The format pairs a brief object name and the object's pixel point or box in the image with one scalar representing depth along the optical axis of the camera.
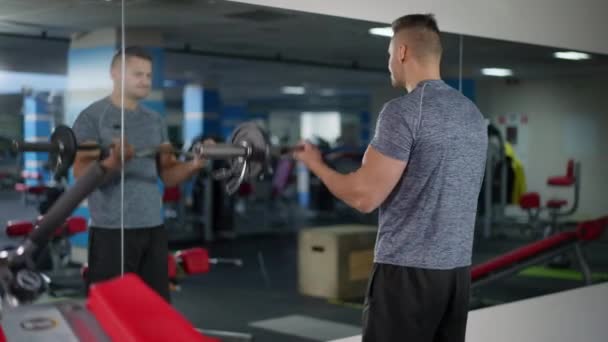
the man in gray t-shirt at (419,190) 1.98
